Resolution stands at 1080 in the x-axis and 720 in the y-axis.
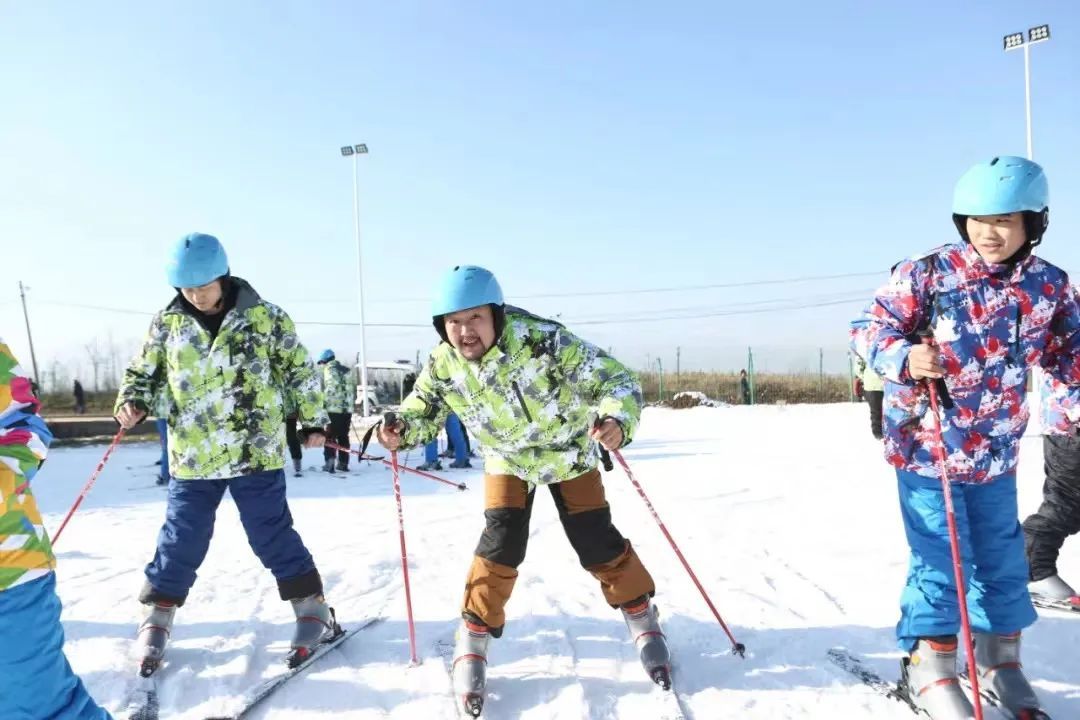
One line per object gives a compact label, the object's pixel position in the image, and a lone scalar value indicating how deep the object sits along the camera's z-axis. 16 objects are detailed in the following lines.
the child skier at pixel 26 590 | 1.89
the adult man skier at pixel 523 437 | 2.92
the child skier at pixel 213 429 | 3.29
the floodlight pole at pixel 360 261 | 22.78
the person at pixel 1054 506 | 3.65
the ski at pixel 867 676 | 2.75
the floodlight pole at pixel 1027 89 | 18.48
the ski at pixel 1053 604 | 3.55
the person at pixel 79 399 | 30.03
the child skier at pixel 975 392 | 2.49
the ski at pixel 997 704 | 2.52
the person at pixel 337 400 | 11.29
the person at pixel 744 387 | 26.67
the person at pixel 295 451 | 10.64
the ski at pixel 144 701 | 2.82
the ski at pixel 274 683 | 2.82
